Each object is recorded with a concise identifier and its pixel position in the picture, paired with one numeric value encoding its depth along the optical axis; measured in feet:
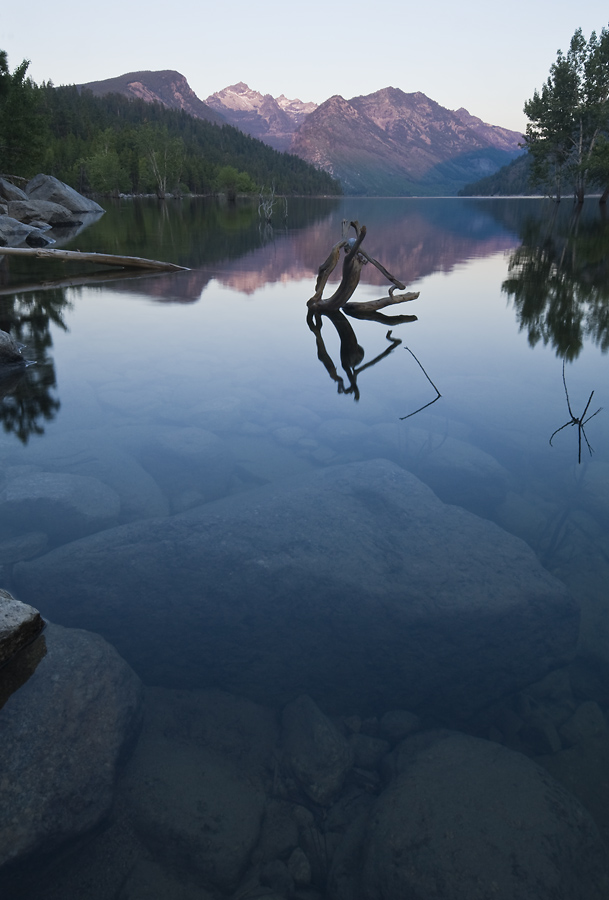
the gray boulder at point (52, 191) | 179.11
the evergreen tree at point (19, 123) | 172.55
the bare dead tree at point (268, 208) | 187.37
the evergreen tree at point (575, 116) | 228.02
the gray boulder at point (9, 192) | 156.35
